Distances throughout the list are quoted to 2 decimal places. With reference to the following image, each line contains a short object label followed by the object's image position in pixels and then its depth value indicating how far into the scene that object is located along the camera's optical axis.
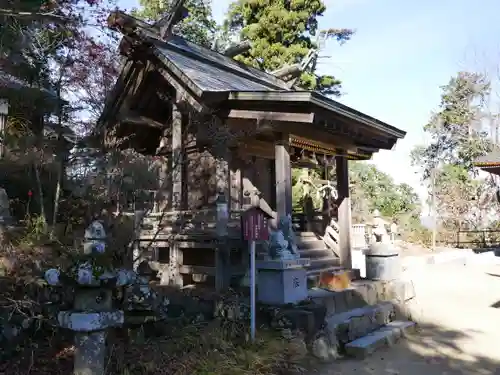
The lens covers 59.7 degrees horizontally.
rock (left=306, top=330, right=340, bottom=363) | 6.10
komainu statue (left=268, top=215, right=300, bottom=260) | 6.58
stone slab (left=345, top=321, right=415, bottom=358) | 6.41
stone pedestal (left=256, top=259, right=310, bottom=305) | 6.36
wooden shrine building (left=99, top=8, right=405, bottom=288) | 7.50
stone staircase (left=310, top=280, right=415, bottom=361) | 6.39
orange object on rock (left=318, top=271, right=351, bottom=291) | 8.15
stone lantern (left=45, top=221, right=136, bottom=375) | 4.00
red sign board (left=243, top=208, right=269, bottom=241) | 5.98
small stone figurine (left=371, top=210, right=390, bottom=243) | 9.73
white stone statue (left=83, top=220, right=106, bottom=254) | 4.18
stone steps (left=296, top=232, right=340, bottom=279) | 8.90
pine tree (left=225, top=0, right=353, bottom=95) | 23.33
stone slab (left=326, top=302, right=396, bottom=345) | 6.70
